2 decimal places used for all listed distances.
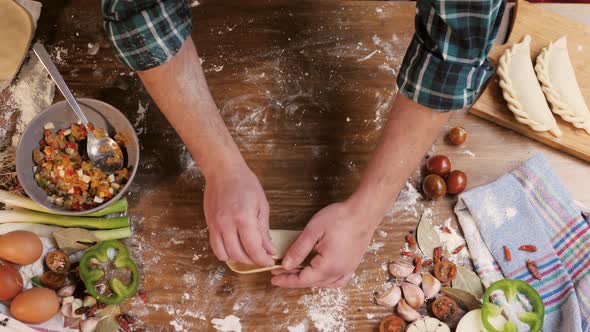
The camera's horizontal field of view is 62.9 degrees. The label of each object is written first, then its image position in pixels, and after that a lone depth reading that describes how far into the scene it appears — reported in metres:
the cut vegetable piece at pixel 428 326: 1.19
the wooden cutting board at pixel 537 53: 1.34
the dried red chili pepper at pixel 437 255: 1.26
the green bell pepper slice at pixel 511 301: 1.19
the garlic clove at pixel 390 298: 1.23
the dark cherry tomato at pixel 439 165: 1.30
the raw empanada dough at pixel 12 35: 1.40
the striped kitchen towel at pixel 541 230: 1.23
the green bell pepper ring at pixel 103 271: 1.22
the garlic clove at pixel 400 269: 1.25
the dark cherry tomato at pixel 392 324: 1.20
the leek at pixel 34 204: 1.26
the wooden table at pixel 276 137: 1.24
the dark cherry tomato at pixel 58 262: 1.22
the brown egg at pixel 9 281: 1.14
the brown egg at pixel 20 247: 1.15
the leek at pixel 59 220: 1.26
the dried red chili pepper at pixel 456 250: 1.27
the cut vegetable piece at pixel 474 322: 1.20
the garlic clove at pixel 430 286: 1.23
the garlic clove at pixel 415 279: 1.25
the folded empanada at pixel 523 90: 1.32
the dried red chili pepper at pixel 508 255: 1.26
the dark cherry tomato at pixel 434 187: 1.27
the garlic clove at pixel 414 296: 1.22
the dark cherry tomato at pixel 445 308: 1.21
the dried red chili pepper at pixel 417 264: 1.26
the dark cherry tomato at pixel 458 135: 1.33
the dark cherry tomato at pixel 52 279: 1.21
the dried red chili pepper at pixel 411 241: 1.27
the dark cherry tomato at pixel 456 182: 1.29
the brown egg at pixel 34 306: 1.13
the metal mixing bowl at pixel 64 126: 1.22
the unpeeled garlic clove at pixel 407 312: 1.21
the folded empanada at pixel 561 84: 1.34
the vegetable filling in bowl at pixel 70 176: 1.24
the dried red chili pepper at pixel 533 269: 1.25
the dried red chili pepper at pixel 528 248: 1.27
